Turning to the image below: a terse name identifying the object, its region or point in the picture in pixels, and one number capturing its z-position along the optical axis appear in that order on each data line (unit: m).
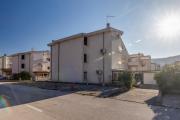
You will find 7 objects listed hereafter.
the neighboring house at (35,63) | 33.24
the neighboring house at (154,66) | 30.71
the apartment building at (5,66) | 44.62
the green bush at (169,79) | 9.09
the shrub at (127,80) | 12.48
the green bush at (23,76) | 30.66
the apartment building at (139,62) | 23.36
